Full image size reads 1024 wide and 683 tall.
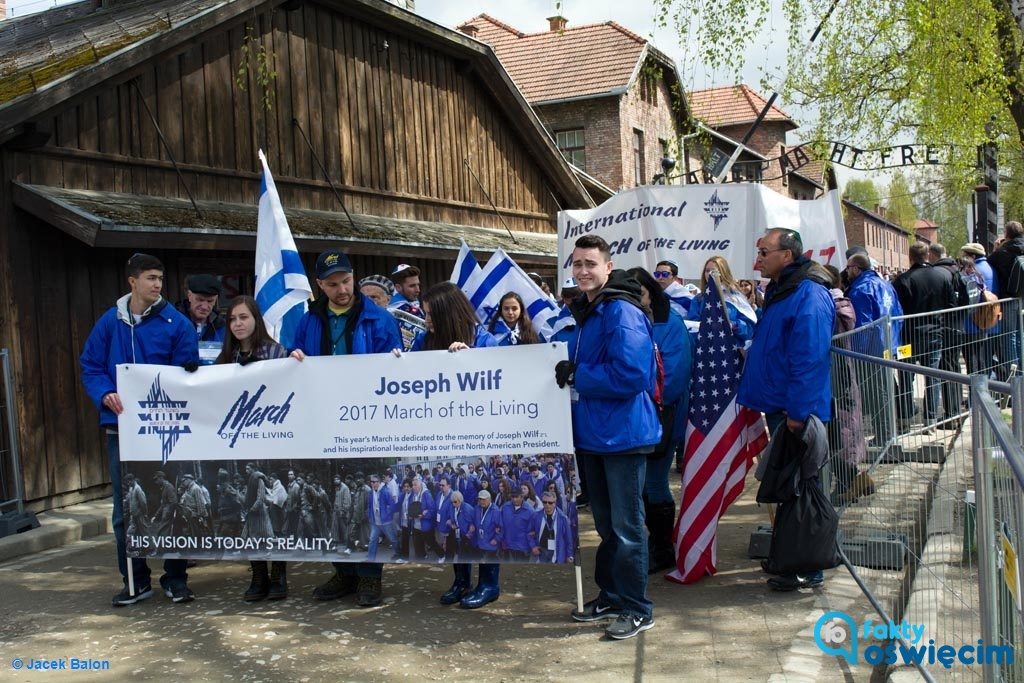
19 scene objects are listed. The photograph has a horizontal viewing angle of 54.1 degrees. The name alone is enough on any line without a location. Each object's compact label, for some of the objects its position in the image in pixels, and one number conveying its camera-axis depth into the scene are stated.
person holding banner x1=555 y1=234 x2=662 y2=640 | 5.19
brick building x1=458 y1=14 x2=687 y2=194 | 30.25
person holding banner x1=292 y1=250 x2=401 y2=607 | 6.13
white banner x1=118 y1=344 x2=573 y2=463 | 5.59
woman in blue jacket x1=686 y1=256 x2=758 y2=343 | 6.68
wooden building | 9.52
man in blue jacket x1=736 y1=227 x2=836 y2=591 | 5.67
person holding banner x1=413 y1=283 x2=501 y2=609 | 5.97
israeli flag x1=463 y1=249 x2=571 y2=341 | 7.75
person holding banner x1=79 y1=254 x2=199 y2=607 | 6.30
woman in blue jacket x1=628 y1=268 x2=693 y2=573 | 6.59
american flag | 6.25
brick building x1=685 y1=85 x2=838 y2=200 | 46.48
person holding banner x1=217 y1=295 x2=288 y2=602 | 6.28
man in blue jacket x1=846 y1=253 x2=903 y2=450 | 5.99
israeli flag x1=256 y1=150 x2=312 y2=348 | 6.54
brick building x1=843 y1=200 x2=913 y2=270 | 86.81
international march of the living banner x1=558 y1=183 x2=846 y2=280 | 9.10
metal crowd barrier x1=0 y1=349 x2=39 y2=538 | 8.44
